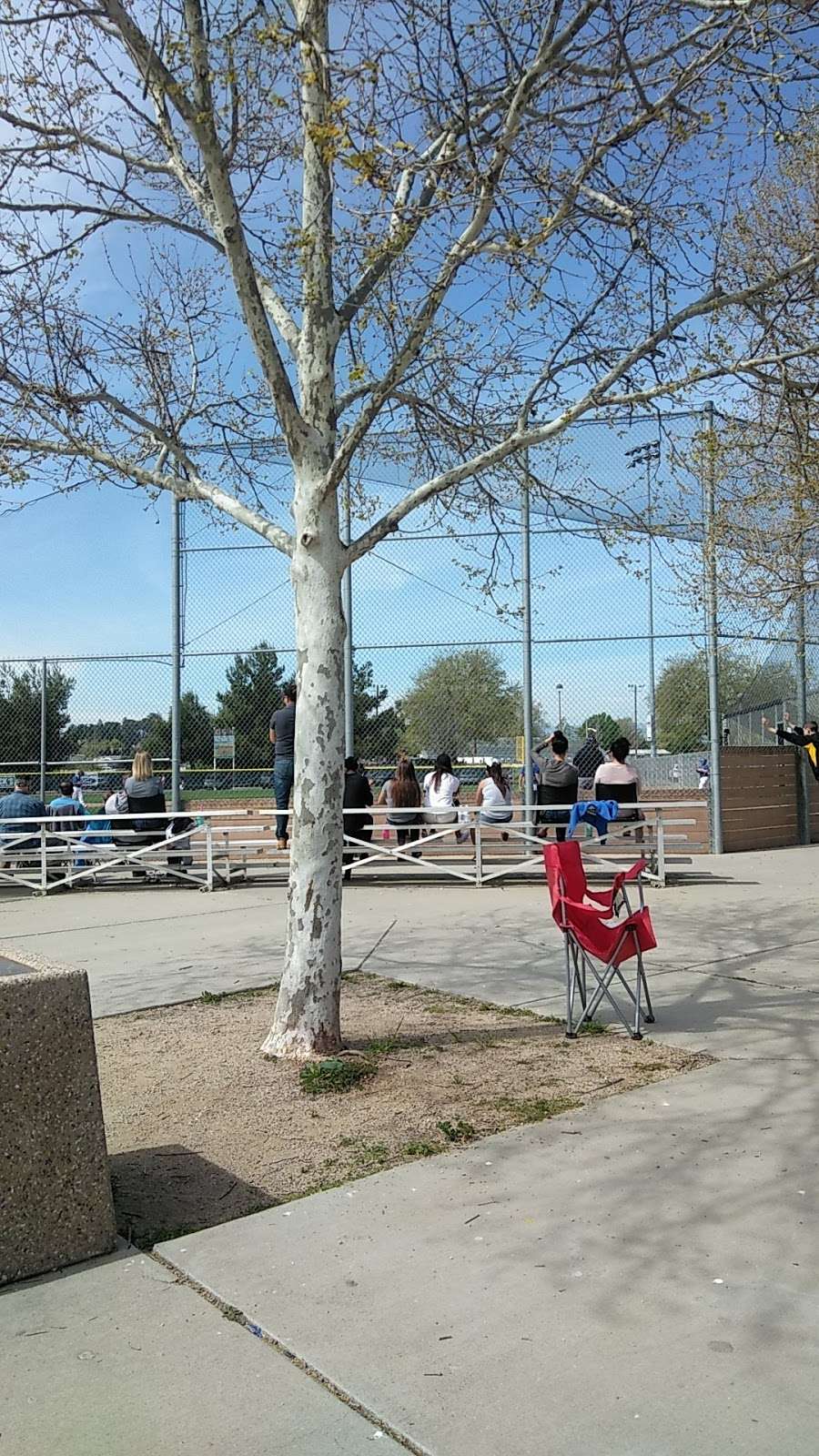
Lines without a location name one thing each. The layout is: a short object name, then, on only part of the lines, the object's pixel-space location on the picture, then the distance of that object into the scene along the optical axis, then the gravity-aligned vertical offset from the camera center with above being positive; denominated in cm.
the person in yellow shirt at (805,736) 1666 +46
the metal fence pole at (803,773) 1703 -9
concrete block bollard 349 -109
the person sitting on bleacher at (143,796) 1462 -24
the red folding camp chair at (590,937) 604 -89
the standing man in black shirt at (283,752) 1313 +27
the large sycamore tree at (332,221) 547 +283
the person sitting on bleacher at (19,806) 1482 -35
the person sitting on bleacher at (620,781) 1312 -12
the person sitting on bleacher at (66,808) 1559 -41
